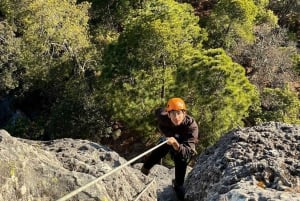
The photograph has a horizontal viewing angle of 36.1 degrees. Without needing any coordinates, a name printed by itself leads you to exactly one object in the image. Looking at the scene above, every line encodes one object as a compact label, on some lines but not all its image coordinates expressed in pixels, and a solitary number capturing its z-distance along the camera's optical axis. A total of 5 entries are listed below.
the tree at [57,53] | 23.83
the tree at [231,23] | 27.78
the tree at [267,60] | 28.69
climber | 6.66
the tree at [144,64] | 20.39
